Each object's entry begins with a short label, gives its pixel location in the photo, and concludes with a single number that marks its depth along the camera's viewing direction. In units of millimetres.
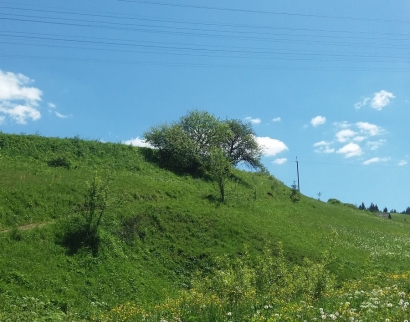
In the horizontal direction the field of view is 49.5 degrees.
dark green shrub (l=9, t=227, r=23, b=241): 21297
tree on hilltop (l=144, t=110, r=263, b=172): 51781
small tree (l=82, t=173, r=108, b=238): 24094
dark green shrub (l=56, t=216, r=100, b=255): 22547
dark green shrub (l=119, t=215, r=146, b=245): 25953
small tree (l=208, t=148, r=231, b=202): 40656
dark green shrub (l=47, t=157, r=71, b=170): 37469
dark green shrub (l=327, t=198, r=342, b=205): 97238
